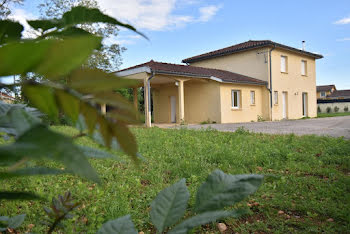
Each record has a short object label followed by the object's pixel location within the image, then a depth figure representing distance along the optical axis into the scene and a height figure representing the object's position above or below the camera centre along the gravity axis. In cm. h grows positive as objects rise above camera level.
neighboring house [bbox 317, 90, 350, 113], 4021 +99
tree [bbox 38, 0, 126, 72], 2104 +639
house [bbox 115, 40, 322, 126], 1595 +191
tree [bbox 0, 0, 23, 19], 1560 +655
